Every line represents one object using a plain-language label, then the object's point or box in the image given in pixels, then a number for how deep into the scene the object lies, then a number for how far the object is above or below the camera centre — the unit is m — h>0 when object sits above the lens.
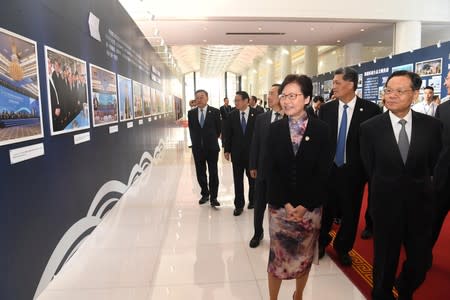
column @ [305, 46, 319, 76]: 18.05 +2.67
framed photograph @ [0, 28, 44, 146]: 2.14 +0.15
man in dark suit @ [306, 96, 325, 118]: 7.67 +0.17
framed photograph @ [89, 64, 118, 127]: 4.07 +0.20
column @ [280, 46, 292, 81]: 21.30 +3.12
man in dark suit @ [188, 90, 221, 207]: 4.86 -0.37
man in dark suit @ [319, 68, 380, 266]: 2.84 -0.36
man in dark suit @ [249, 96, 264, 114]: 9.19 +0.23
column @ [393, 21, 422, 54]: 10.92 +2.40
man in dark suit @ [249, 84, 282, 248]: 3.19 -0.49
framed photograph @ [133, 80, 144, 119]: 6.62 +0.21
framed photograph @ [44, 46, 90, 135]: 2.88 +0.19
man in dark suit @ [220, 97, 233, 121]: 12.01 +0.10
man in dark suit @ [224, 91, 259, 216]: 4.26 -0.34
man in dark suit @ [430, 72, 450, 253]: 2.63 -0.54
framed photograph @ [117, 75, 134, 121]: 5.40 +0.20
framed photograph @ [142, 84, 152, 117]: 7.74 +0.27
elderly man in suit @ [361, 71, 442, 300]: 1.97 -0.42
